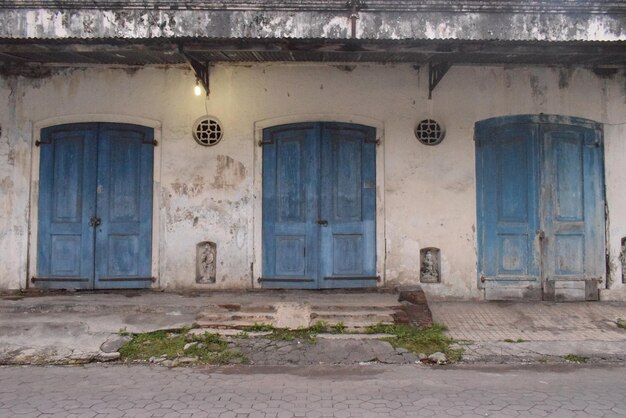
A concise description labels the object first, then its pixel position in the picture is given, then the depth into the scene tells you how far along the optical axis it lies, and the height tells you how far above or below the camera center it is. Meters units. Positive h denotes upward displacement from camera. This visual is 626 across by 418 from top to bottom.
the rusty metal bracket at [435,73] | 6.87 +2.24
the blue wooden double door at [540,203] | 7.39 +0.39
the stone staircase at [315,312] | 6.07 -1.06
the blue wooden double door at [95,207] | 7.39 +0.34
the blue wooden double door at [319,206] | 7.34 +0.35
